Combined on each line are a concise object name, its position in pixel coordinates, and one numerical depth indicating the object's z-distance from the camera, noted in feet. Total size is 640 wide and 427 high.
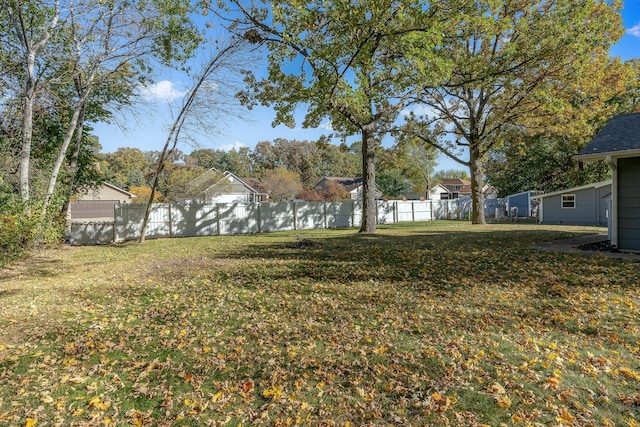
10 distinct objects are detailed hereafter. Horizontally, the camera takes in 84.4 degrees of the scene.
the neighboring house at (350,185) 144.03
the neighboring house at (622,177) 25.71
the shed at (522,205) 91.81
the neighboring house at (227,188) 103.24
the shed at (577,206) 62.90
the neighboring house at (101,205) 111.86
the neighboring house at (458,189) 176.14
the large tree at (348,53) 35.37
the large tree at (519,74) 42.50
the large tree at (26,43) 29.40
